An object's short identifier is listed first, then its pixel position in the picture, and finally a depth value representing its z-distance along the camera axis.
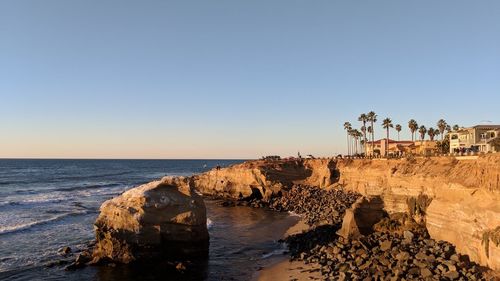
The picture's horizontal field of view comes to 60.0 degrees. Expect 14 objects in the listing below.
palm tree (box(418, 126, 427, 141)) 97.75
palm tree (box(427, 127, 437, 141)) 104.20
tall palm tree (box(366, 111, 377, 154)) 101.00
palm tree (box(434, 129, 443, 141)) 105.07
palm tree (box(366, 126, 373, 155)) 109.88
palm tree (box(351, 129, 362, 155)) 119.62
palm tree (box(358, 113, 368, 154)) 102.75
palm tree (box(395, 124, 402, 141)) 107.61
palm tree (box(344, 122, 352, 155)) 119.65
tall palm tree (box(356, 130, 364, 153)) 119.74
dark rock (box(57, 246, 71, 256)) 33.98
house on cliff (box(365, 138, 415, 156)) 88.86
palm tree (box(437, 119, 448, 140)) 99.06
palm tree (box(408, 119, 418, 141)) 96.44
